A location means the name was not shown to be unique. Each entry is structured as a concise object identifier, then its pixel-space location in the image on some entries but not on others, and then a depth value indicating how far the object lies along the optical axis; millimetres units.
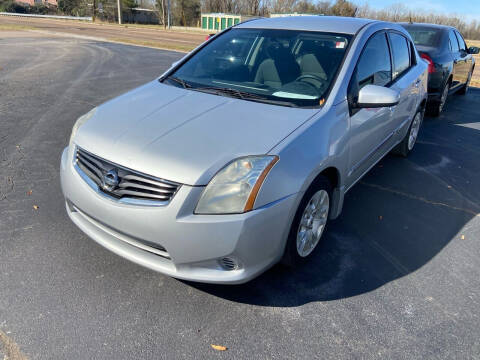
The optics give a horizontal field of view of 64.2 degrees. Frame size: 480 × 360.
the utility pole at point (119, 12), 54250
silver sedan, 2160
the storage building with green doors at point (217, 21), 49700
